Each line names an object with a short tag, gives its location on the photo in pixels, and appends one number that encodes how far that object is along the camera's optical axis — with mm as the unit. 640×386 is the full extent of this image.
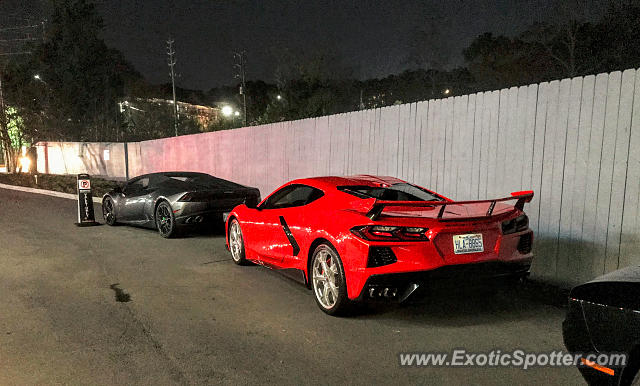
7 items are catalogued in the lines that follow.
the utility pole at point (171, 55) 50556
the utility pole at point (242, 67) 44900
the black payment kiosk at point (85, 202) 11188
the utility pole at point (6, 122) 31234
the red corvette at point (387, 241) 4387
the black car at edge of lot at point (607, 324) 2516
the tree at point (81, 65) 48969
